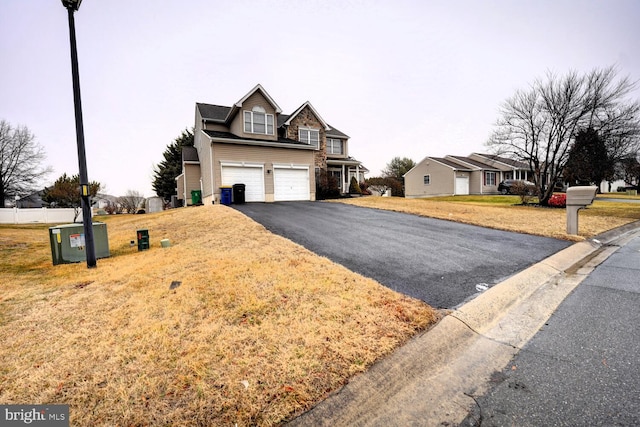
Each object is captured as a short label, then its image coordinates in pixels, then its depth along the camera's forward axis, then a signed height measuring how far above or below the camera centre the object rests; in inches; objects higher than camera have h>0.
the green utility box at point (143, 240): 282.2 -38.9
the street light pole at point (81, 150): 217.9 +46.7
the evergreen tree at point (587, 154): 707.4 +94.0
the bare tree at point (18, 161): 1173.7 +211.6
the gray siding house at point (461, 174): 1349.7 +94.1
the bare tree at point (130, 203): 1304.1 +4.4
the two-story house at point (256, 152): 671.1 +132.3
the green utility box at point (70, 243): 245.8 -34.6
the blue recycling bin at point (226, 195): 637.3 +12.8
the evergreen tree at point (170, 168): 1396.4 +182.7
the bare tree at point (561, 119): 663.1 +185.6
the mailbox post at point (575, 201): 323.9 -16.2
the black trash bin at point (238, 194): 644.7 +14.4
